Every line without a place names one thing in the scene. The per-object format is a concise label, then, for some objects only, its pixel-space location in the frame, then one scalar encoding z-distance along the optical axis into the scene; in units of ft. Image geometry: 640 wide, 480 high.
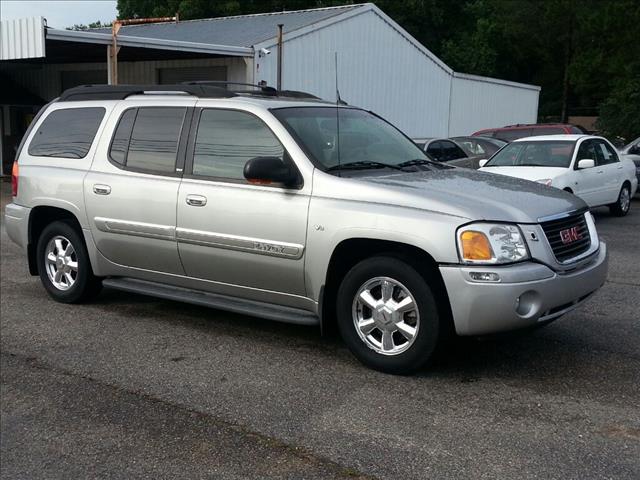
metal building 65.98
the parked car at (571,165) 38.99
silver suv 15.56
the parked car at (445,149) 54.19
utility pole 49.44
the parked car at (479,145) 56.97
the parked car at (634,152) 56.08
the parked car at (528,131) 62.13
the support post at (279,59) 63.26
